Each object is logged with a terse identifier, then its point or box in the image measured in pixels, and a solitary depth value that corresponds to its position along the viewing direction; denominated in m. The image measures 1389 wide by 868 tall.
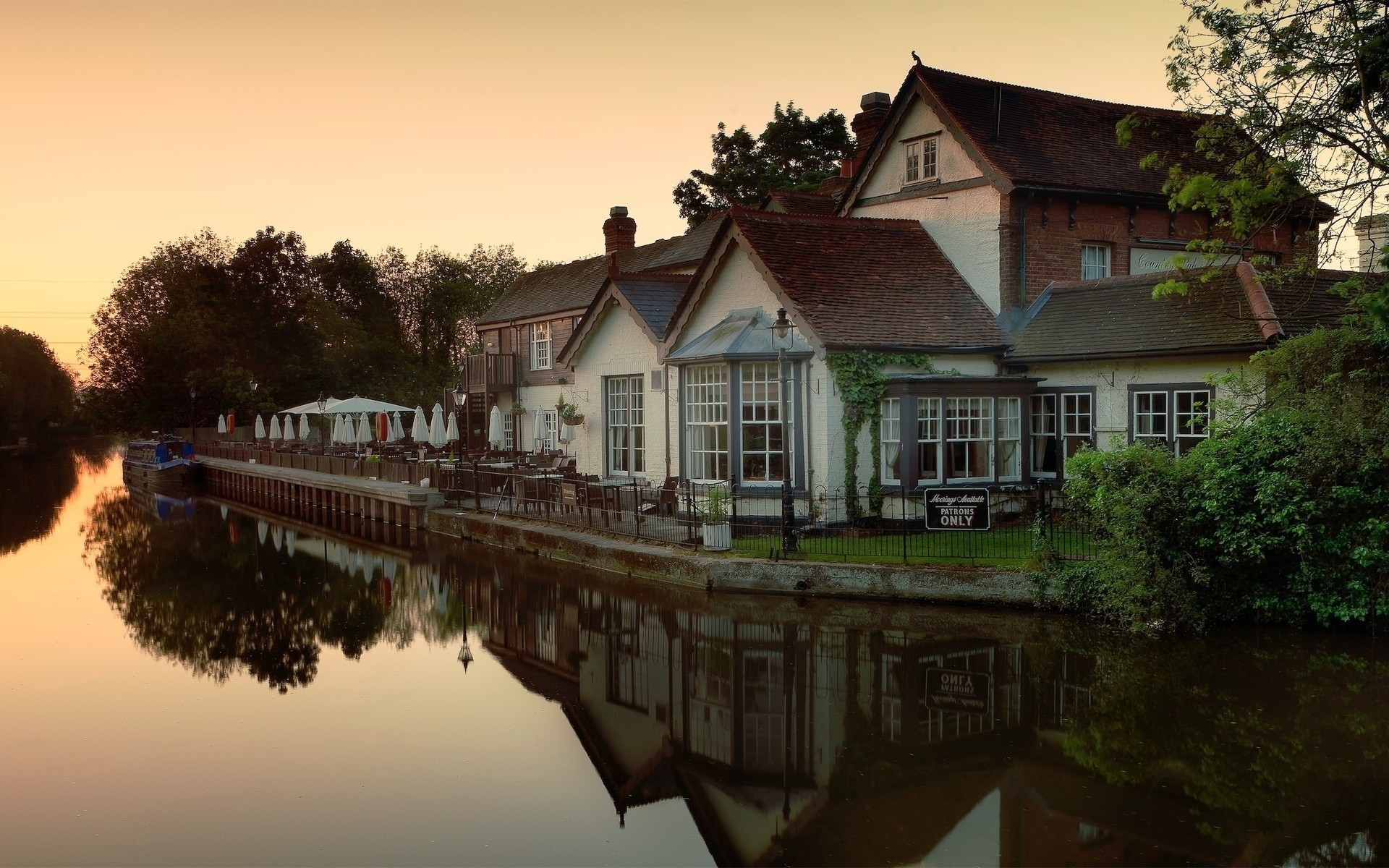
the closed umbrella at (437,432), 35.94
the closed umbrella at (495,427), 34.97
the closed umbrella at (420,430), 37.50
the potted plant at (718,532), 19.58
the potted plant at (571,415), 28.41
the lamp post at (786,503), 18.75
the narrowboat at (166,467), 52.34
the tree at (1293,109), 16.27
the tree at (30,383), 112.19
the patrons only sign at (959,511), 17.91
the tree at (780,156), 54.16
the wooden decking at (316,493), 31.14
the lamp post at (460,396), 43.53
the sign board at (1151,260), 25.28
